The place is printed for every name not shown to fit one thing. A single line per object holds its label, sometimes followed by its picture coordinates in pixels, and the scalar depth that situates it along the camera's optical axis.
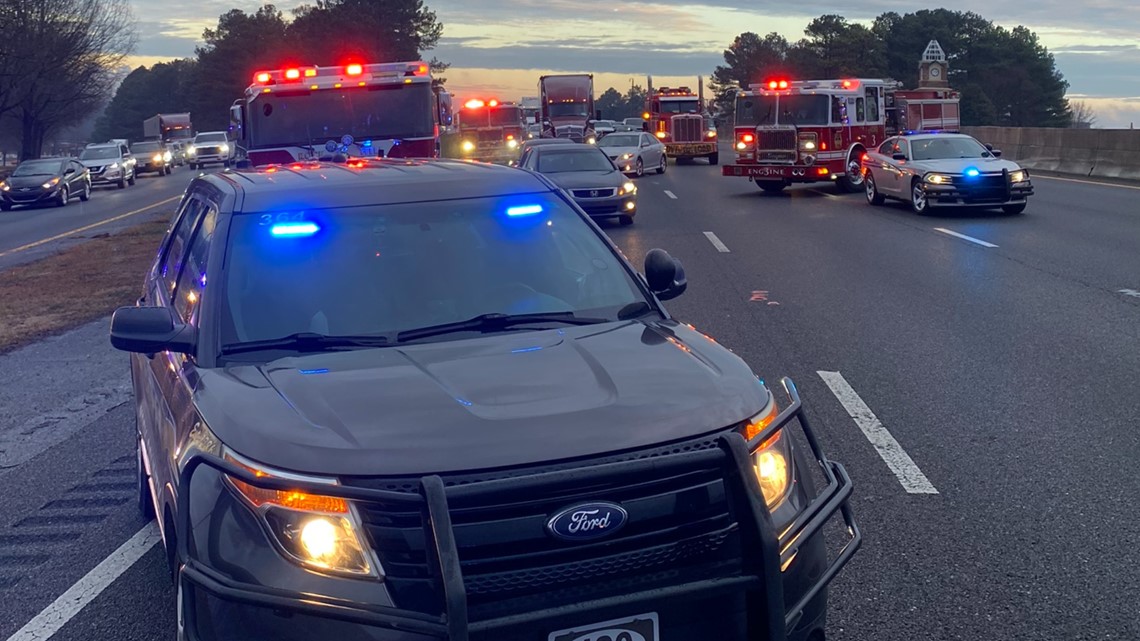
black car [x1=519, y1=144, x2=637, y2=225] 22.06
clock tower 75.44
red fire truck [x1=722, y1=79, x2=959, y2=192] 29.42
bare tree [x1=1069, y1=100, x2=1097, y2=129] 134.31
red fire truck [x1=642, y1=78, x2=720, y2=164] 49.09
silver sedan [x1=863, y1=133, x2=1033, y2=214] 21.73
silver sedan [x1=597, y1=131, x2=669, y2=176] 35.46
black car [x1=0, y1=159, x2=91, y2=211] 37.34
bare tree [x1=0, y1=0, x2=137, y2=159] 58.12
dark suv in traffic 3.06
